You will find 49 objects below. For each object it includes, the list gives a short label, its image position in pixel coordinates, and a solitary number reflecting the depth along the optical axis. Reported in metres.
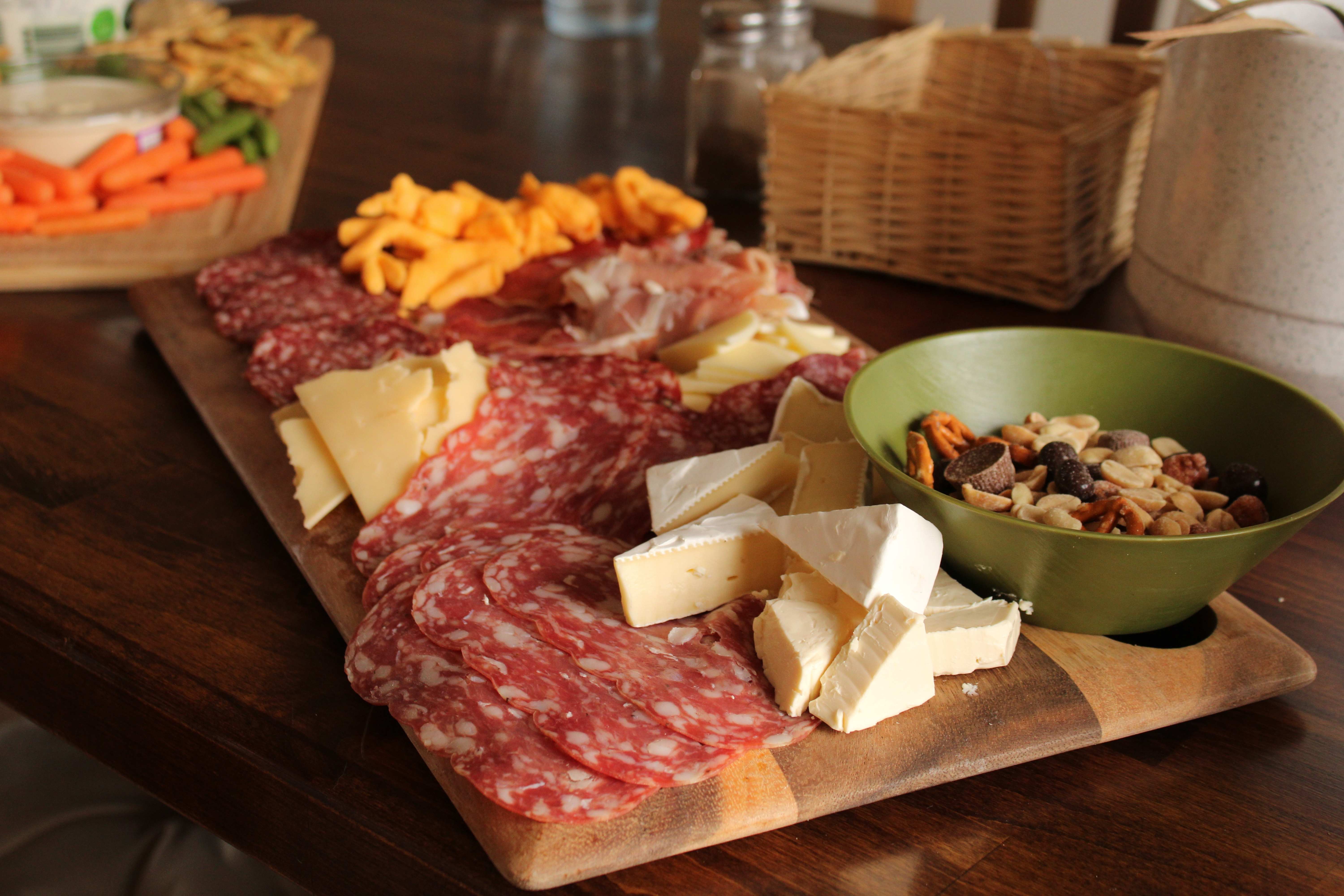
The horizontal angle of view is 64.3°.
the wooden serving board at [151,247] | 1.59
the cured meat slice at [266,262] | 1.50
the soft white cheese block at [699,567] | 0.82
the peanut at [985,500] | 0.87
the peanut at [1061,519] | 0.82
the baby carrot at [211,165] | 1.82
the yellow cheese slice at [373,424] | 1.04
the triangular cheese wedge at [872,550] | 0.75
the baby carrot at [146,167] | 1.74
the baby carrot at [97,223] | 1.64
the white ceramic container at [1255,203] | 1.05
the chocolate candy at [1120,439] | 0.97
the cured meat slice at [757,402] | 1.13
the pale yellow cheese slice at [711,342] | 1.23
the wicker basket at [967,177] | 1.46
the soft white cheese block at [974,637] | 0.80
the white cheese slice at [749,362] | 1.22
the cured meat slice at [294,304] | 1.41
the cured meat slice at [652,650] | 0.75
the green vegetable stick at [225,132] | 1.89
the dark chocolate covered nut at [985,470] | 0.89
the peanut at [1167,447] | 0.98
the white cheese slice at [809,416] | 1.06
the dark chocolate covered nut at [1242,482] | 0.91
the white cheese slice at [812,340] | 1.28
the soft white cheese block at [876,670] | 0.74
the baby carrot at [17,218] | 1.62
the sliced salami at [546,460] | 1.00
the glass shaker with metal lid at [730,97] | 1.76
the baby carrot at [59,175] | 1.69
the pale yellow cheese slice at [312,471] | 1.04
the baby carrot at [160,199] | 1.72
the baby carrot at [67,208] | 1.66
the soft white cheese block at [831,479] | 0.93
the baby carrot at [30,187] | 1.65
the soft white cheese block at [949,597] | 0.82
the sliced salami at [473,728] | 0.69
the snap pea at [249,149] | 1.95
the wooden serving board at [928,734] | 0.69
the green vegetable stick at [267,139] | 1.96
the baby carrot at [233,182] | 1.80
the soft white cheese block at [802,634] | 0.75
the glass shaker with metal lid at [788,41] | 1.79
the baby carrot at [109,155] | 1.75
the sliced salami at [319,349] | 1.28
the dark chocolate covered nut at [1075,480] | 0.88
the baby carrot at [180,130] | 1.89
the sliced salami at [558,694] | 0.72
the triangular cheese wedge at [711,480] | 0.91
